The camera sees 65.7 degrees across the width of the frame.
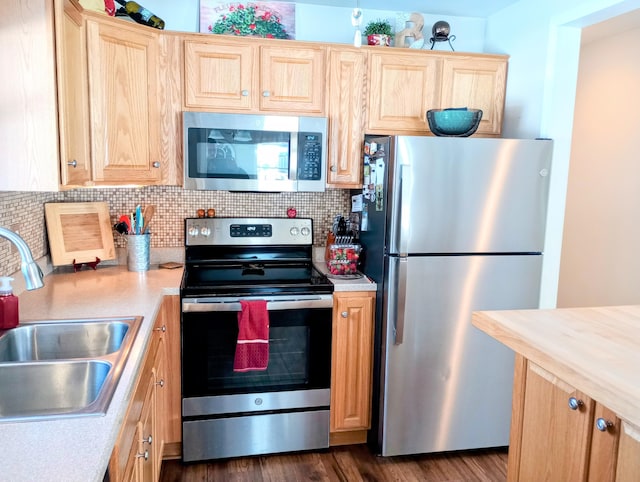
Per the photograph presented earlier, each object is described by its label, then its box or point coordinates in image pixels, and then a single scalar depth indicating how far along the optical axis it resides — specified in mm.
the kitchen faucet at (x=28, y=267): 1269
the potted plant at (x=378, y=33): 2664
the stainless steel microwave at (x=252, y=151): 2428
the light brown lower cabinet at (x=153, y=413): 1248
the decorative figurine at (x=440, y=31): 2713
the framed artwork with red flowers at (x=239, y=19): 2625
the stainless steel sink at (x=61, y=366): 1305
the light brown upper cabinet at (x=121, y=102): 1933
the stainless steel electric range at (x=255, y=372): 2322
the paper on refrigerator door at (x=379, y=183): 2420
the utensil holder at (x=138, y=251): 2514
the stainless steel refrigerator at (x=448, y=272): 2334
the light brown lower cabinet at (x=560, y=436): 1222
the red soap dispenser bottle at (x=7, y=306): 1554
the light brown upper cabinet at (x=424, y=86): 2613
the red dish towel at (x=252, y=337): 2281
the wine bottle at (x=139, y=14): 2357
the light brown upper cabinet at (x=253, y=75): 2438
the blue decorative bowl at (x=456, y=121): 2453
